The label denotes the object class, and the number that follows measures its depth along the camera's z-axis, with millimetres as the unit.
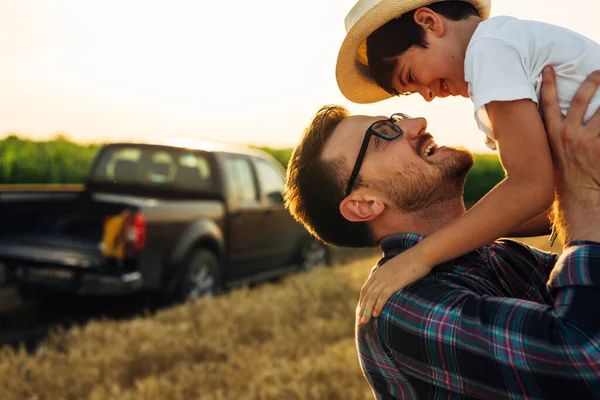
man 1724
